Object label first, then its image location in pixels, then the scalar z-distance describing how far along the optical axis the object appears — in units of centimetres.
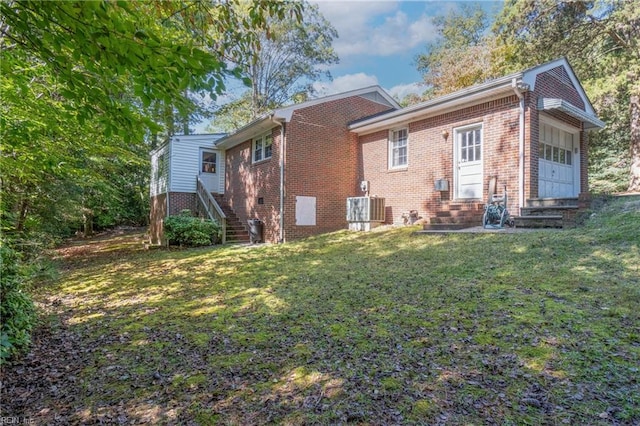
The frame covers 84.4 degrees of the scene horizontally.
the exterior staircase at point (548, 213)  771
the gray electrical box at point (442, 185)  1005
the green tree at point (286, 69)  2314
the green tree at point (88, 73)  220
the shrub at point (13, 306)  322
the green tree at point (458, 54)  1967
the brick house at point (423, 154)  878
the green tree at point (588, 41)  1250
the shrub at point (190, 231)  1227
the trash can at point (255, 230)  1248
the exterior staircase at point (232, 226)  1318
